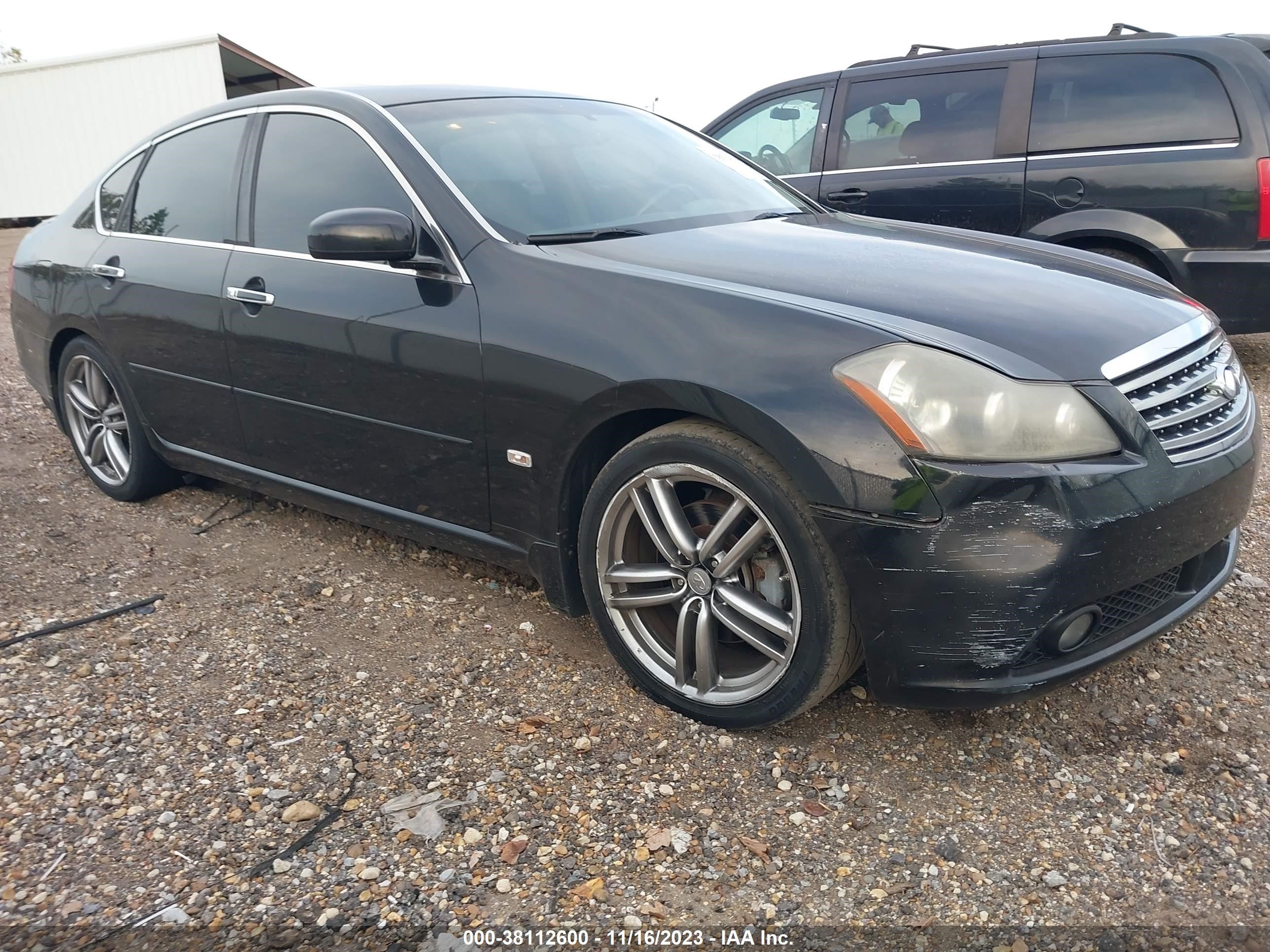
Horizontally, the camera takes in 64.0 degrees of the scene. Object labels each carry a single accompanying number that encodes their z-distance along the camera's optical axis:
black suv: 5.29
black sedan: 2.16
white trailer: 19.28
